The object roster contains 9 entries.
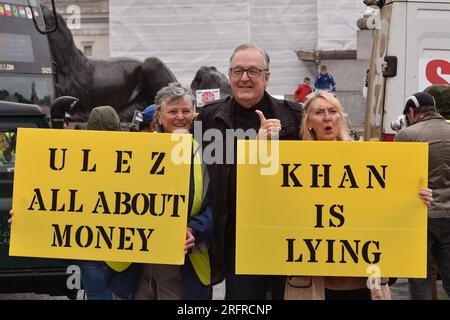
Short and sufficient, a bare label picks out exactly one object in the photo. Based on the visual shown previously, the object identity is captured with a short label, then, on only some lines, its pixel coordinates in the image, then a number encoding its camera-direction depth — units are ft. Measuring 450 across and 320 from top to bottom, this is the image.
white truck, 48.02
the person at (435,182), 35.52
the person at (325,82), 125.09
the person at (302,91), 140.02
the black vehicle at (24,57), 78.68
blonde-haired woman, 26.96
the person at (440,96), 38.69
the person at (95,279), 29.57
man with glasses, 27.50
